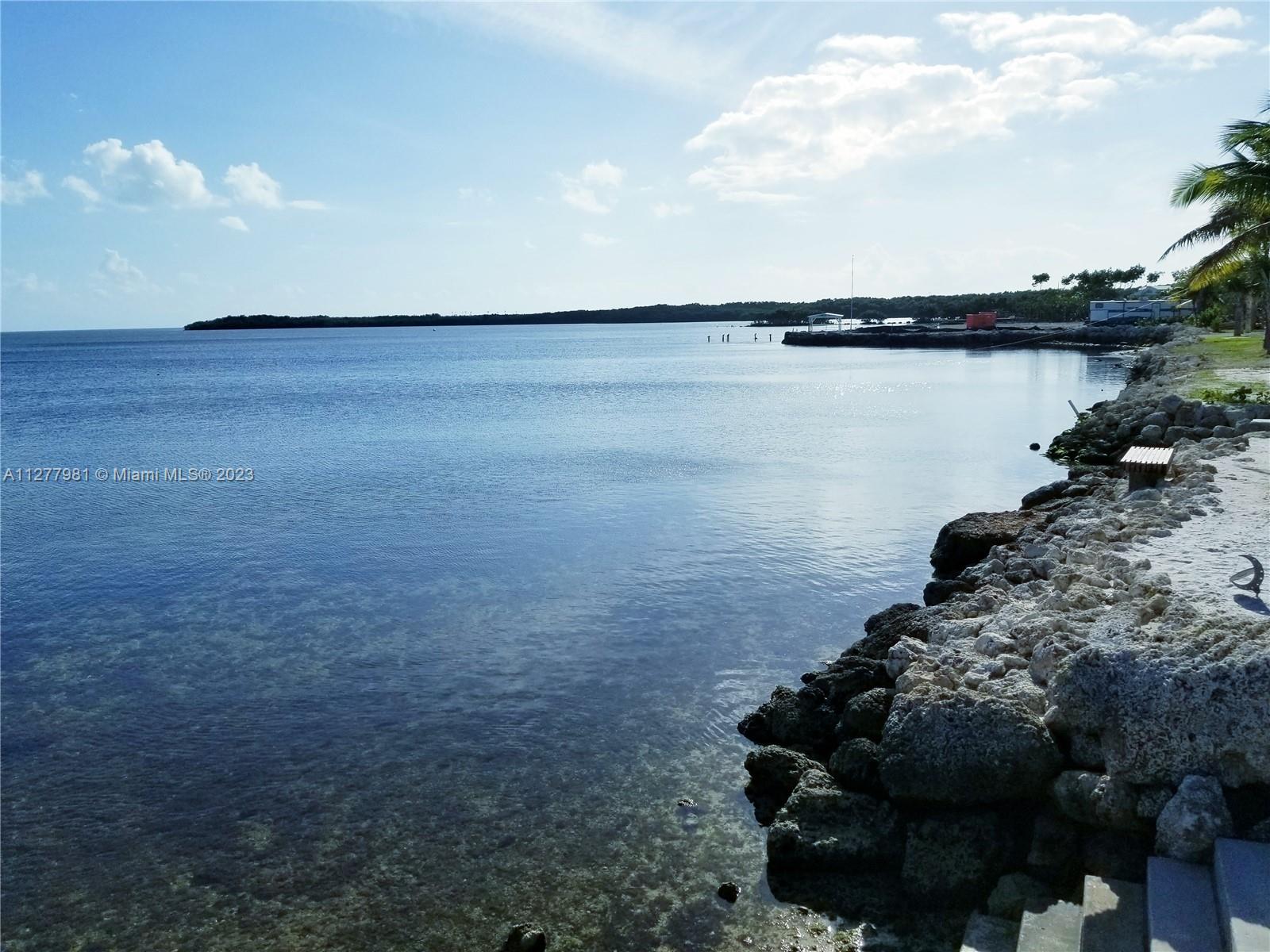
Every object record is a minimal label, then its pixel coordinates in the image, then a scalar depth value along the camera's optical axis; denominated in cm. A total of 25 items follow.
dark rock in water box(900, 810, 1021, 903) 648
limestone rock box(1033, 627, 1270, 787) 593
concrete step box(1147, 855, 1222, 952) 487
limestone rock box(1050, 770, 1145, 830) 605
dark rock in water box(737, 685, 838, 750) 881
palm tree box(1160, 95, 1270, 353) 2041
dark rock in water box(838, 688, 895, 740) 809
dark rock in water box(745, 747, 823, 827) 801
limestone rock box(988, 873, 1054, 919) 596
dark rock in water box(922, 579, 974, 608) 1148
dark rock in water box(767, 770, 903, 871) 692
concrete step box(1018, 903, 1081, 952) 541
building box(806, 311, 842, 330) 15712
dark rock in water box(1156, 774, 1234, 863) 557
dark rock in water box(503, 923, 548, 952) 637
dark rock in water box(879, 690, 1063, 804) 662
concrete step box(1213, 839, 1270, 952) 460
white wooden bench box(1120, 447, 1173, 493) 1328
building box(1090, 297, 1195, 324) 8962
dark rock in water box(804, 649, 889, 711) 896
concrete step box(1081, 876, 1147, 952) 518
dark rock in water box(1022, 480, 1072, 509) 1633
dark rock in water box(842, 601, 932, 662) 987
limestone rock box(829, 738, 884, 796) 742
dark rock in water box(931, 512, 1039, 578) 1382
